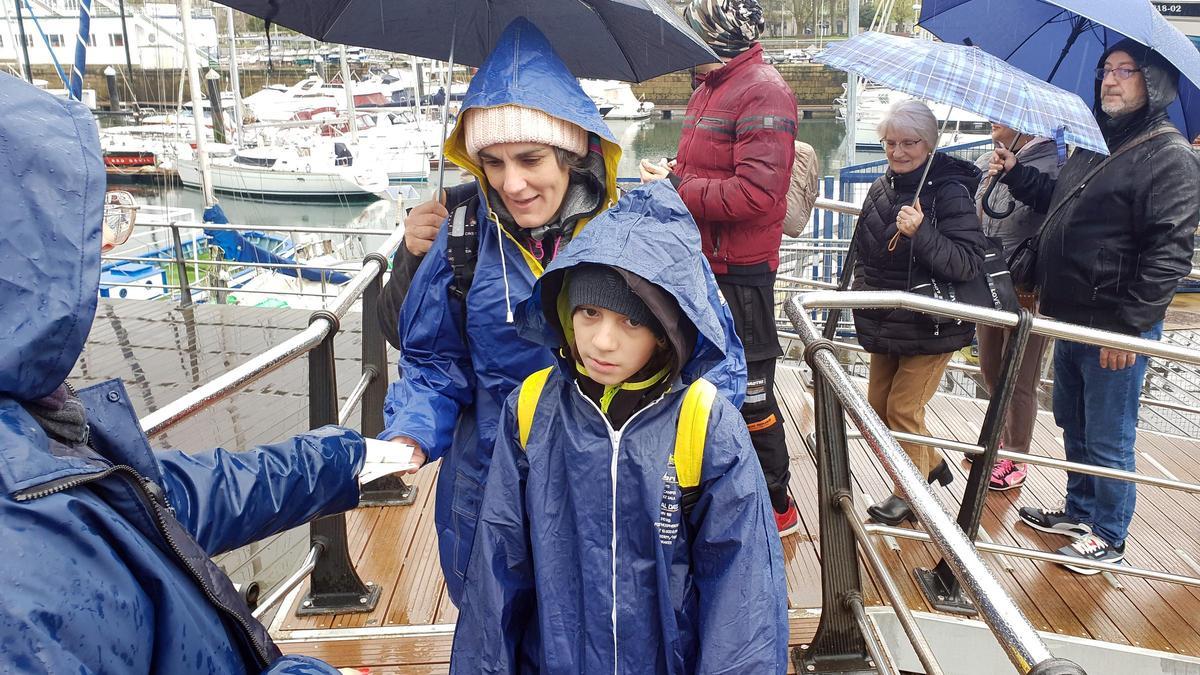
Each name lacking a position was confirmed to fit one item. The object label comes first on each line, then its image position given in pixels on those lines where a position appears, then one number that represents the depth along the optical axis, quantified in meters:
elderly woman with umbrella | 3.03
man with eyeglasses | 2.89
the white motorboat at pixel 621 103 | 35.75
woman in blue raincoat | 1.78
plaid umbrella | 2.67
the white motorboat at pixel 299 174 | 25.19
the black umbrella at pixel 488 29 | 2.11
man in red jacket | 2.65
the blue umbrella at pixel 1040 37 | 3.37
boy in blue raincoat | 1.48
